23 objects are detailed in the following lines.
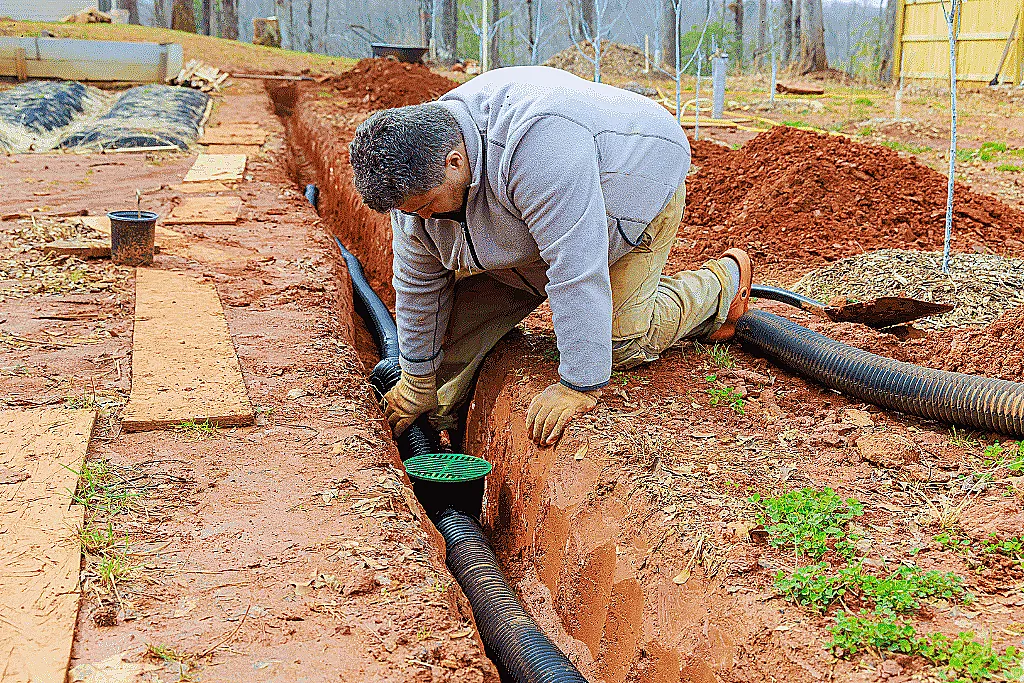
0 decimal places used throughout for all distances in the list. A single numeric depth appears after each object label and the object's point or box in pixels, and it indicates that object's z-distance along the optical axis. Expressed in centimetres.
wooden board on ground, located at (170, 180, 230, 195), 694
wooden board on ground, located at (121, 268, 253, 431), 319
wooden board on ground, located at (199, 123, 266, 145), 931
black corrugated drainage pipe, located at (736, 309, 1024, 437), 296
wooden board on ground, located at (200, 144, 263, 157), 867
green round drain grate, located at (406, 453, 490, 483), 346
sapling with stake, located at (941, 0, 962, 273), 474
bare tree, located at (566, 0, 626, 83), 1005
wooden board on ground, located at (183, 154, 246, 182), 734
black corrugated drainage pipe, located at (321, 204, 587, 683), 264
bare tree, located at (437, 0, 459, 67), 3030
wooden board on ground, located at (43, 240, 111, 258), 500
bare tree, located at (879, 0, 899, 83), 2122
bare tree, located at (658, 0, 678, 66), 3221
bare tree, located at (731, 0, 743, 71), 3034
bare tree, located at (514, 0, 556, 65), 1255
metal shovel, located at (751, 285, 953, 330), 441
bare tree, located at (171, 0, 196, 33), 2392
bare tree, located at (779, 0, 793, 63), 2845
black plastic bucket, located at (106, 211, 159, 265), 481
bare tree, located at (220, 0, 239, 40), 2867
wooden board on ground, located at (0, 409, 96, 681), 201
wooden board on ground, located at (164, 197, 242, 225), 598
